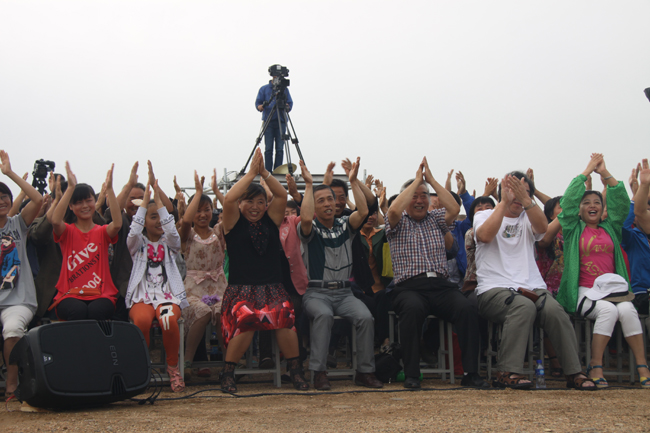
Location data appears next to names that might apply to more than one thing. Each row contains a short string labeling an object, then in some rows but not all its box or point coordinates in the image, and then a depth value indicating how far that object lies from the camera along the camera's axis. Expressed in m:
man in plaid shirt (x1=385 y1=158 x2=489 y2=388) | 4.41
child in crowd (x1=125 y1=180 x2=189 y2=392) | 4.35
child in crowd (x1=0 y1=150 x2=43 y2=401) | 4.04
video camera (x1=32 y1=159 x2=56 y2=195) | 6.33
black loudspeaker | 3.22
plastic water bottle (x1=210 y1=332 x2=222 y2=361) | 5.43
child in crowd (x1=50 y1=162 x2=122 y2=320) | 4.25
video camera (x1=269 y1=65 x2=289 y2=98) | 9.52
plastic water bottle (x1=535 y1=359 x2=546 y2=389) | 4.31
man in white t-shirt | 4.30
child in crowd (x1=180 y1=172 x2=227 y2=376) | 4.82
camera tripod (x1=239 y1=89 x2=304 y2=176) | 9.84
